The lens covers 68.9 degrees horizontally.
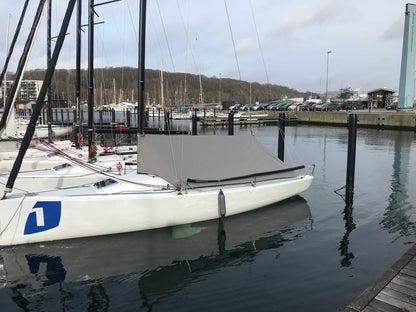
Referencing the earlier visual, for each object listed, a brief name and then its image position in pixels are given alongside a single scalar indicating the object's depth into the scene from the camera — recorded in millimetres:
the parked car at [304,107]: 64875
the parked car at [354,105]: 59250
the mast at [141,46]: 9938
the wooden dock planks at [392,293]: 4281
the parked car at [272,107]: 76488
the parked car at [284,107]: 71962
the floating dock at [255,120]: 55284
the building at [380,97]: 60509
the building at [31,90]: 93188
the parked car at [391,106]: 53081
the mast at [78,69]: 15170
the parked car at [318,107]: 61375
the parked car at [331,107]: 59094
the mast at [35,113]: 7148
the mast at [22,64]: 9164
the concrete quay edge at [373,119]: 37594
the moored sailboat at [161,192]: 7484
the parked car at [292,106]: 69431
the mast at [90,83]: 12469
